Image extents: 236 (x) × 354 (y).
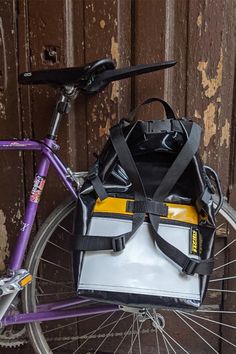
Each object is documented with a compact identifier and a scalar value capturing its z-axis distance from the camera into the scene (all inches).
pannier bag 54.8
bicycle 59.9
